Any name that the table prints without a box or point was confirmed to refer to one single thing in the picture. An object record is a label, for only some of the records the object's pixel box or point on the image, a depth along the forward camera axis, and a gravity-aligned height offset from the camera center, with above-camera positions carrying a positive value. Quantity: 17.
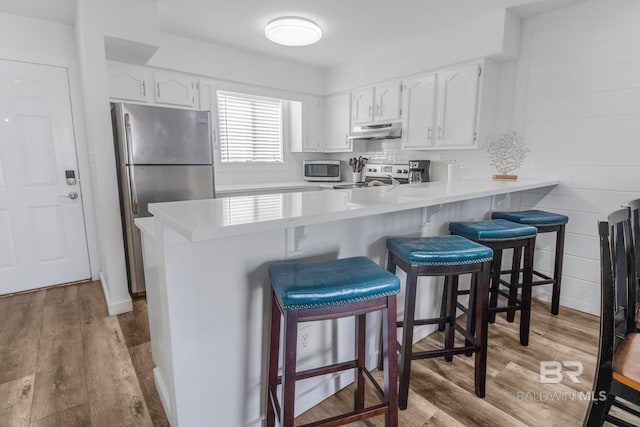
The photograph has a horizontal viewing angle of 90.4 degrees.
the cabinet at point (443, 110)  3.00 +0.57
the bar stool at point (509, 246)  1.85 -0.48
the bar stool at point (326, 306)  1.06 -0.48
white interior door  2.81 -0.14
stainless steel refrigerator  2.64 +0.06
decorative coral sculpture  2.81 +0.12
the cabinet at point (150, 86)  3.07 +0.82
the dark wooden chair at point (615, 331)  1.00 -0.56
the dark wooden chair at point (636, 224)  1.36 -0.24
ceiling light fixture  2.68 +1.15
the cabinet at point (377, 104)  3.64 +0.76
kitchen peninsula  1.11 -0.46
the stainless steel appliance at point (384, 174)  3.78 -0.08
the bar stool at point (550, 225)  2.29 -0.42
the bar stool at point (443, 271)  1.46 -0.49
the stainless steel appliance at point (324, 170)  4.42 -0.05
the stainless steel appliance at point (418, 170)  3.57 -0.03
